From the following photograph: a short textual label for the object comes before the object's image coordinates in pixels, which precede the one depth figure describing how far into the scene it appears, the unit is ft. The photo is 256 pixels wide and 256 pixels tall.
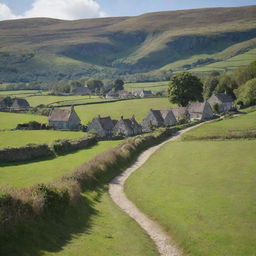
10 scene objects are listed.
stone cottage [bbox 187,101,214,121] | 377.71
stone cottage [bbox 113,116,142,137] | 300.83
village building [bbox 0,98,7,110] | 470.14
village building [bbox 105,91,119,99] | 642.14
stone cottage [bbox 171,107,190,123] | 354.15
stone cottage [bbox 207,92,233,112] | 437.99
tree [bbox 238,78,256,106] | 404.73
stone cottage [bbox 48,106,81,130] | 335.26
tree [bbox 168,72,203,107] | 372.38
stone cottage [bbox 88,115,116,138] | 311.27
